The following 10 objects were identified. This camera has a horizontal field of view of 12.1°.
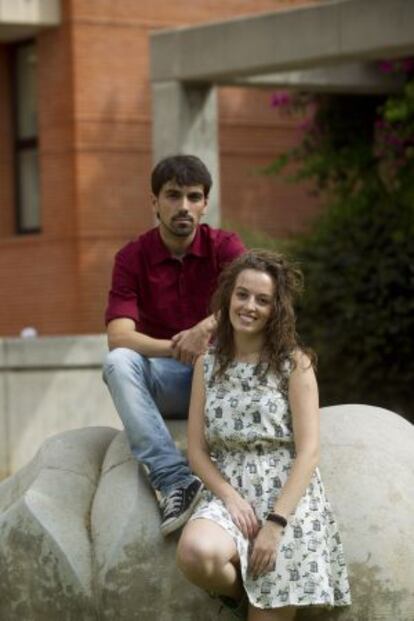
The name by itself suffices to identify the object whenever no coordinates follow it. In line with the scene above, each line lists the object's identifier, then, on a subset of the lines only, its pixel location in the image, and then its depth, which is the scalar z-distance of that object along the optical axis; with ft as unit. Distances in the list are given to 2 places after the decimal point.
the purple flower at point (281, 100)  63.67
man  27.04
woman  24.64
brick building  72.23
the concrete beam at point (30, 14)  70.85
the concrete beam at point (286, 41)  49.24
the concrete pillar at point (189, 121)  55.26
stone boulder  25.96
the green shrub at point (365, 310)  50.24
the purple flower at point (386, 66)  57.36
